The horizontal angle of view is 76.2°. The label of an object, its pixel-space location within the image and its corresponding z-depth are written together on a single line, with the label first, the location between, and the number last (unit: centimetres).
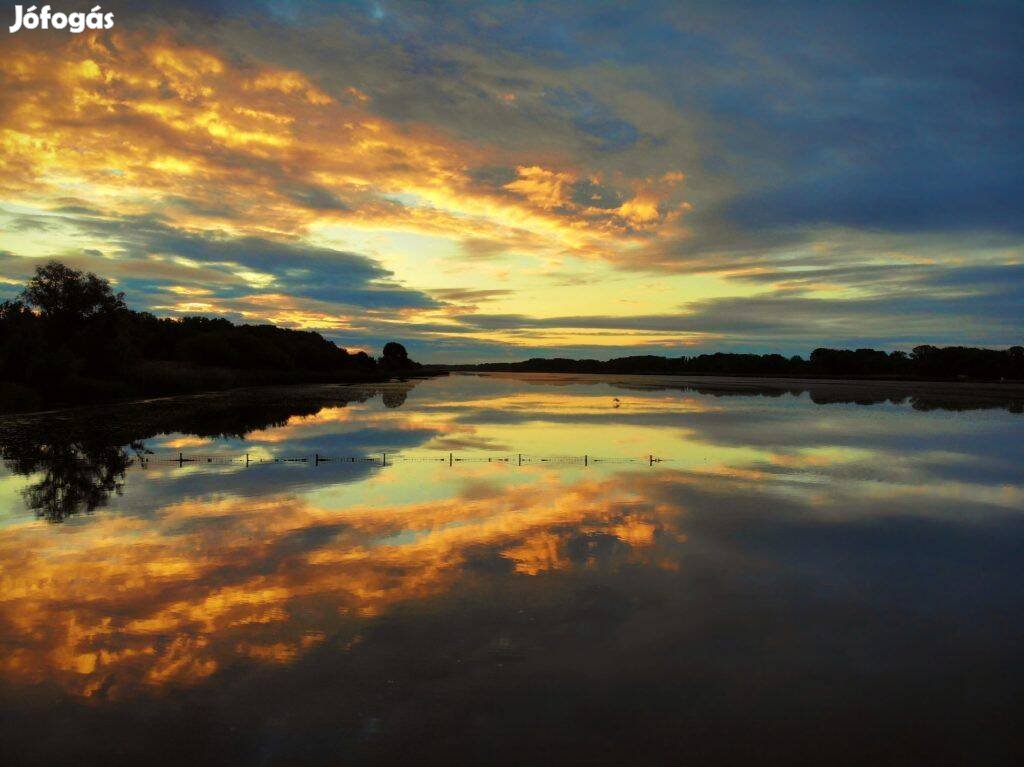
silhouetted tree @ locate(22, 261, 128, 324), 6994
